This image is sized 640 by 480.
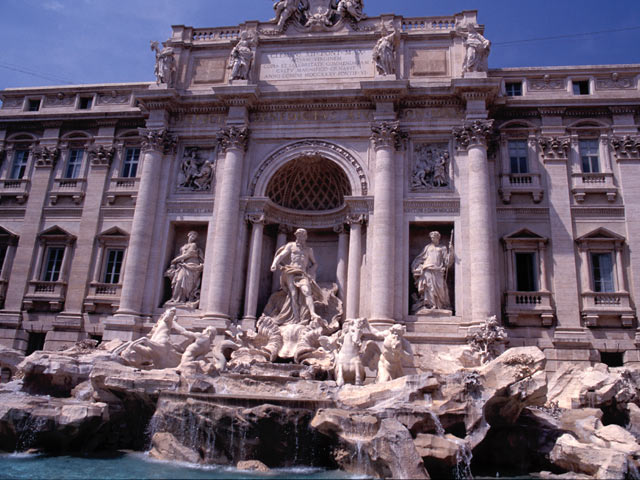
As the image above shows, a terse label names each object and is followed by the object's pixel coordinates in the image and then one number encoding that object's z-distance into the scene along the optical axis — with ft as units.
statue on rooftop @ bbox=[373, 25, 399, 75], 75.77
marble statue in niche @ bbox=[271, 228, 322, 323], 68.95
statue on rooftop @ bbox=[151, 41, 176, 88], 80.84
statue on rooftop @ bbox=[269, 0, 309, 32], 82.12
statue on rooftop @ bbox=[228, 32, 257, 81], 78.74
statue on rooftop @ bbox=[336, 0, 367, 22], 80.28
